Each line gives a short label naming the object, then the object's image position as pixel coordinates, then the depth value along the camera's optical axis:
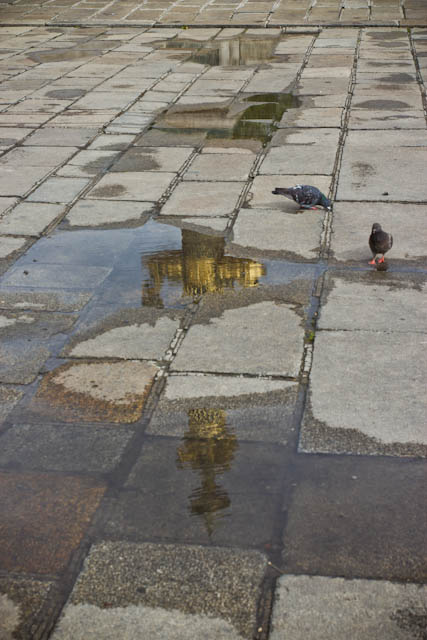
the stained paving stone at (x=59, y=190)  7.54
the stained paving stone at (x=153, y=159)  8.32
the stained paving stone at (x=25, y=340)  4.62
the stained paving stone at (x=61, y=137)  9.29
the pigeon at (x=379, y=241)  5.69
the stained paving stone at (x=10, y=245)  6.36
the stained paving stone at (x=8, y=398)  4.23
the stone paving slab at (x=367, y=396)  3.86
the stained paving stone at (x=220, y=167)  7.99
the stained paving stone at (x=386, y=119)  9.52
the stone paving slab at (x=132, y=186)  7.53
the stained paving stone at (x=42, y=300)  5.45
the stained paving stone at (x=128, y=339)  4.79
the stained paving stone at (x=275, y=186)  7.19
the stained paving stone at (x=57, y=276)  5.79
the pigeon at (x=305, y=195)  6.86
